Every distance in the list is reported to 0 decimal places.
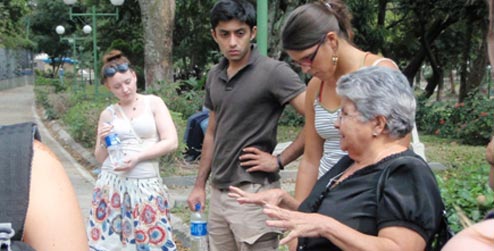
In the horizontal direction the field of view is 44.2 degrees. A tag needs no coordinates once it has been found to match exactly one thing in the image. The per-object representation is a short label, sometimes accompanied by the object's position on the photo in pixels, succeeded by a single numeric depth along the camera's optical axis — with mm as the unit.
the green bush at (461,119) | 13805
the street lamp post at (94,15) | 17203
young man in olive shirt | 3240
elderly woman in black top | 1970
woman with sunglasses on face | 2557
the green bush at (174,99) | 12417
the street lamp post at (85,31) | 26227
